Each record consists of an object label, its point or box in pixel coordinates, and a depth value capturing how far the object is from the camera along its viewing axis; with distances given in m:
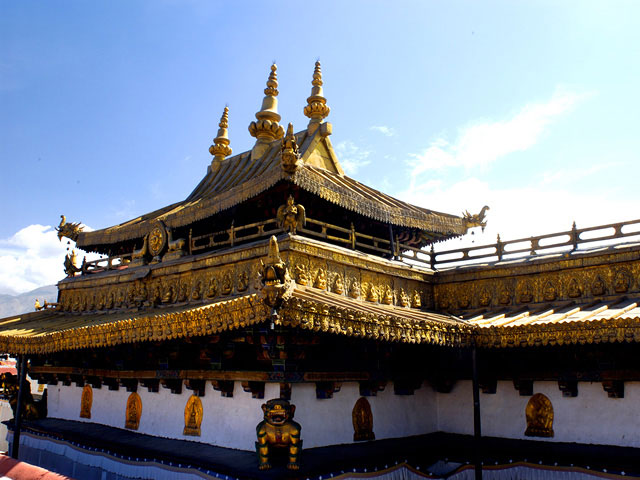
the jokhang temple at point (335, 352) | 8.59
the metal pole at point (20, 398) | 12.79
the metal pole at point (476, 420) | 9.86
